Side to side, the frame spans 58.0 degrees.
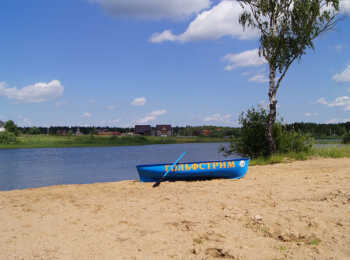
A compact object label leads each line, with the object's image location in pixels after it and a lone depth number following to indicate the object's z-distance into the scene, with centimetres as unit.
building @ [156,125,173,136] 13550
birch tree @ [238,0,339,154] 1745
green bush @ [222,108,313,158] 1912
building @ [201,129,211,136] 11638
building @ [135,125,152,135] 13538
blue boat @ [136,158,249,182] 1156
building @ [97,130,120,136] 12975
